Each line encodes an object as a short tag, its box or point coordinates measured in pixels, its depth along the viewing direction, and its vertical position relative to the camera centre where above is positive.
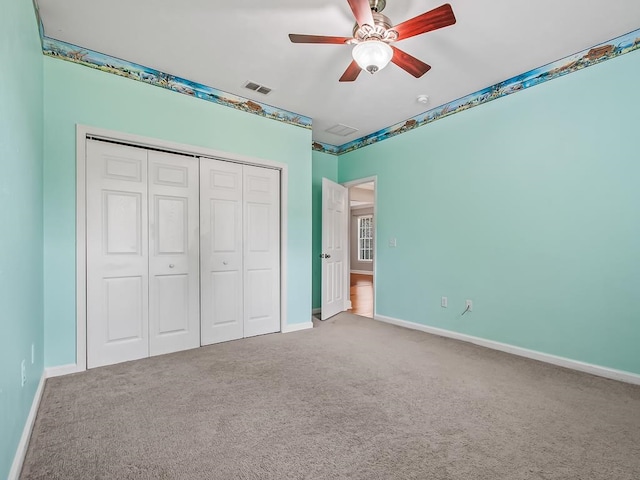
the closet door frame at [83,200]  2.64 +0.35
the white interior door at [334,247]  4.54 -0.09
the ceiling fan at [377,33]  1.87 +1.32
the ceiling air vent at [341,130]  4.46 +1.62
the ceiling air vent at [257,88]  3.29 +1.65
